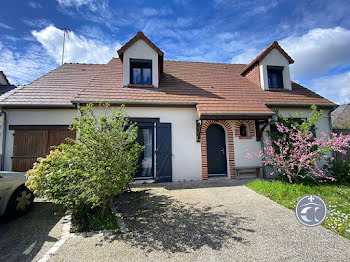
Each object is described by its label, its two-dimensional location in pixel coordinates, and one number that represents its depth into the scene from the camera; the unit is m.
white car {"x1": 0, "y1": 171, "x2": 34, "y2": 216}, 3.38
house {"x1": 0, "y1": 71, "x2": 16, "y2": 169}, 10.52
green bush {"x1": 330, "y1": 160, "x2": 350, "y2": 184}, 5.75
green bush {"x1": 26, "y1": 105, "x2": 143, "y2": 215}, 3.00
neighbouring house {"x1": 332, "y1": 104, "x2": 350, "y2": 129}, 18.61
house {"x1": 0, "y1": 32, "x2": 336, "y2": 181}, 6.15
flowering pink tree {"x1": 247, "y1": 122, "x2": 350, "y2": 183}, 4.90
